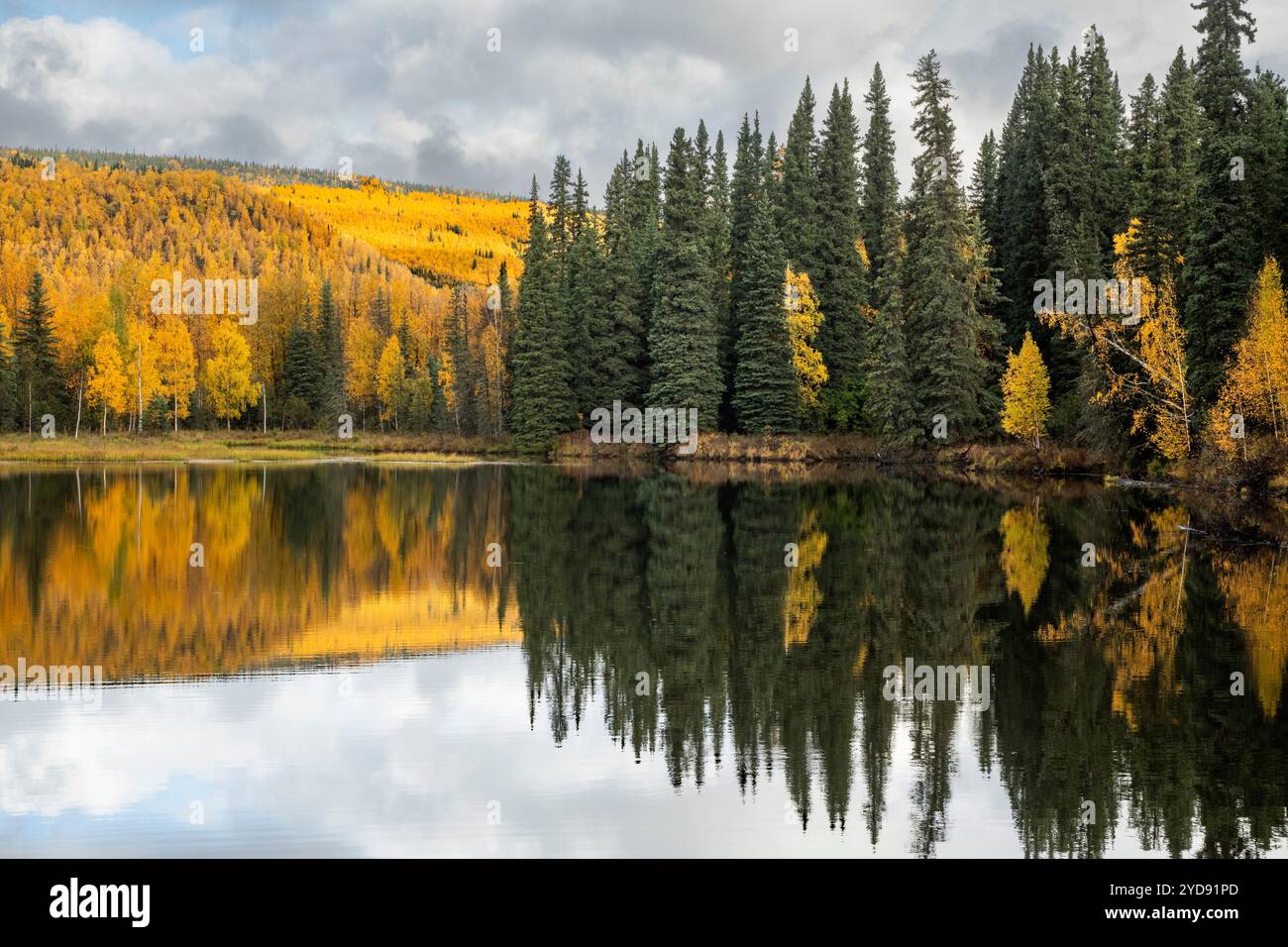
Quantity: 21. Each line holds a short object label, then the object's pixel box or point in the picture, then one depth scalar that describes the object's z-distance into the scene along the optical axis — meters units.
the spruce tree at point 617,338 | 74.69
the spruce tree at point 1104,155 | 61.38
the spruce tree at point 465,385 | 90.56
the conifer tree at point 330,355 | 100.25
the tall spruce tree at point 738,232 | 73.69
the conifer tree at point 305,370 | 105.38
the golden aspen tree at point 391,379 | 107.00
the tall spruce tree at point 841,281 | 69.19
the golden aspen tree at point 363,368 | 115.06
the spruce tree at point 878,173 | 76.56
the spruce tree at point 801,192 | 71.69
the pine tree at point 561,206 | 84.12
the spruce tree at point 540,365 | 74.31
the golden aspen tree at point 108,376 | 81.06
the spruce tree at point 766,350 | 67.62
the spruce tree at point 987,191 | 71.75
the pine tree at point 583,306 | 75.88
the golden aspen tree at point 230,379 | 95.88
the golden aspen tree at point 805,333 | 68.56
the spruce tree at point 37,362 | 85.88
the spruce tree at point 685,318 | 69.06
